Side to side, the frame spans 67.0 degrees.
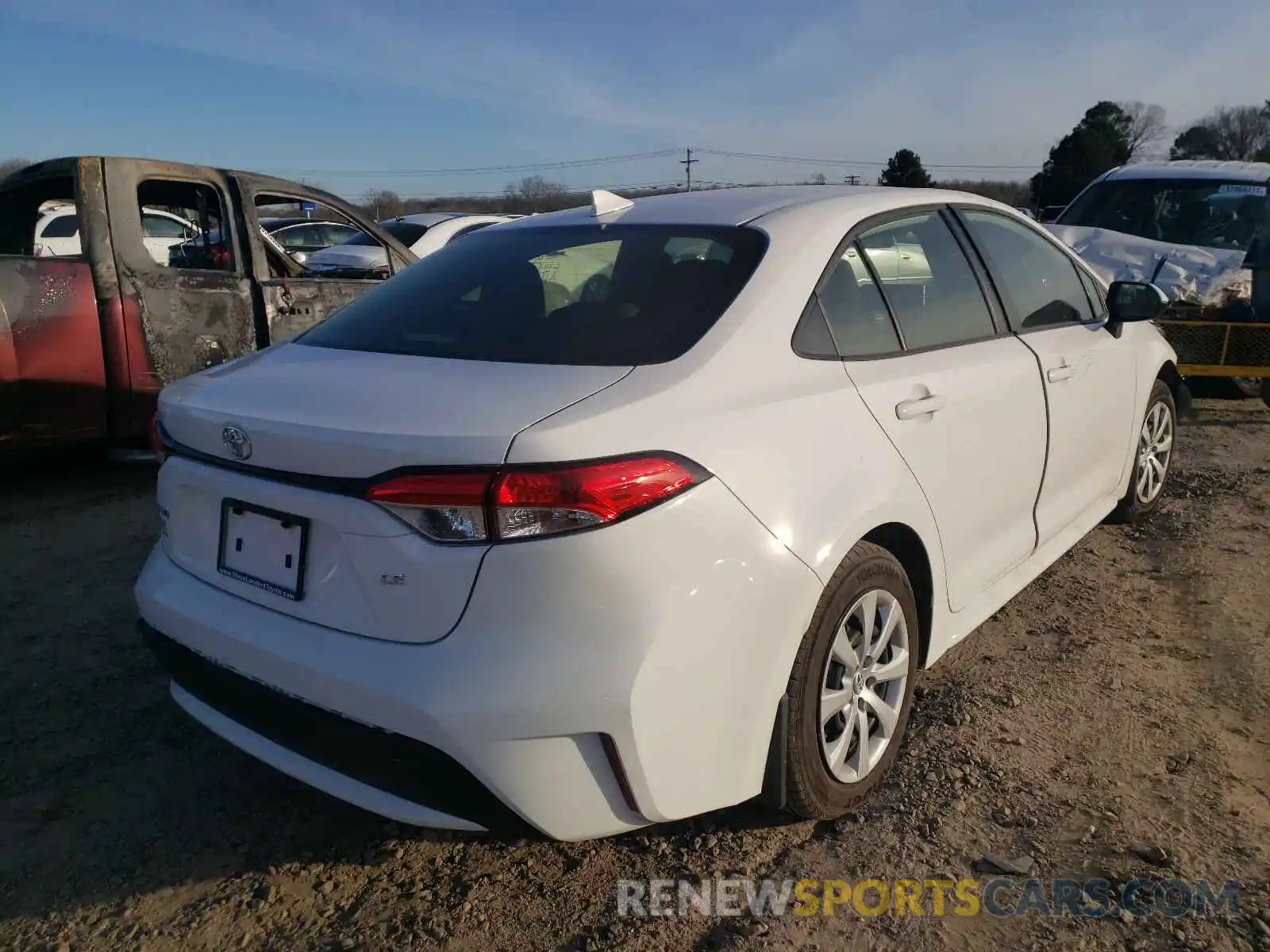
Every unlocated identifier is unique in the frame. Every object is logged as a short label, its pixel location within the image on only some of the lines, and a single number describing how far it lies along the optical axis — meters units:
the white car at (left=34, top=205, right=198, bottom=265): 6.45
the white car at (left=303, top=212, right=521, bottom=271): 7.86
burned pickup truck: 5.06
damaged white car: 7.02
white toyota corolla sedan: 1.85
